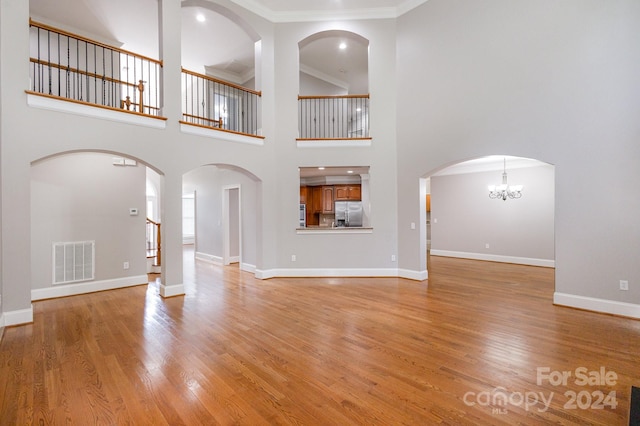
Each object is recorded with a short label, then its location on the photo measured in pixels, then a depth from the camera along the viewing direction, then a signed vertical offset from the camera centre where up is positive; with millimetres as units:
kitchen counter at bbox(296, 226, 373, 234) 6051 -422
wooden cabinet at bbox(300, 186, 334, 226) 10102 +310
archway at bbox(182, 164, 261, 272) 6719 -127
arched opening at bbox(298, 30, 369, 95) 6962 +4147
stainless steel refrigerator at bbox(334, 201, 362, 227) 9234 -142
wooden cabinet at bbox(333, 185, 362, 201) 9797 +568
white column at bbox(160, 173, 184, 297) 4703 -411
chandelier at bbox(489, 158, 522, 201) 7168 +493
